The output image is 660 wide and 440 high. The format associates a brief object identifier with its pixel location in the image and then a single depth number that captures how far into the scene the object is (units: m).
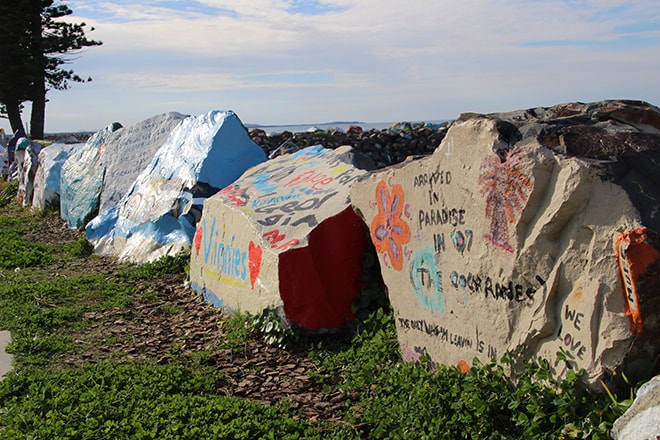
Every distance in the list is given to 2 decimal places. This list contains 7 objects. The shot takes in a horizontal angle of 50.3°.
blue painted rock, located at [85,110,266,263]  9.52
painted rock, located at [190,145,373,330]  5.81
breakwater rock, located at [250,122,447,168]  14.07
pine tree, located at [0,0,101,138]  27.19
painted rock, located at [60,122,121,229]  13.04
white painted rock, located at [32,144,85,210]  15.13
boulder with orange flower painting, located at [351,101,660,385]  3.33
